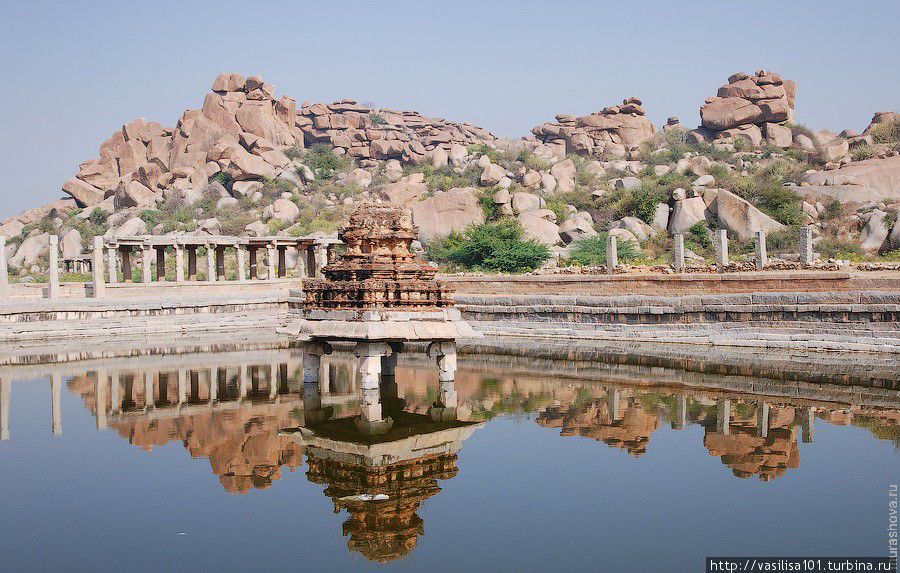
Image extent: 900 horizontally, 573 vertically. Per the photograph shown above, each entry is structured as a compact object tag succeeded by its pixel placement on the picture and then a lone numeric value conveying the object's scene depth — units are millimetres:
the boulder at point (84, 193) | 63969
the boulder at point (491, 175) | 48562
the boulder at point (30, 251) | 54006
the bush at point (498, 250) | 33250
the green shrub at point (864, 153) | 45188
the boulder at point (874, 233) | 33356
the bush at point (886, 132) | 48969
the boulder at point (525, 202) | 42803
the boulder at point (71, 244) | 53781
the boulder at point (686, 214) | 38312
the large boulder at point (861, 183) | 38562
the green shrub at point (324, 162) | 62059
